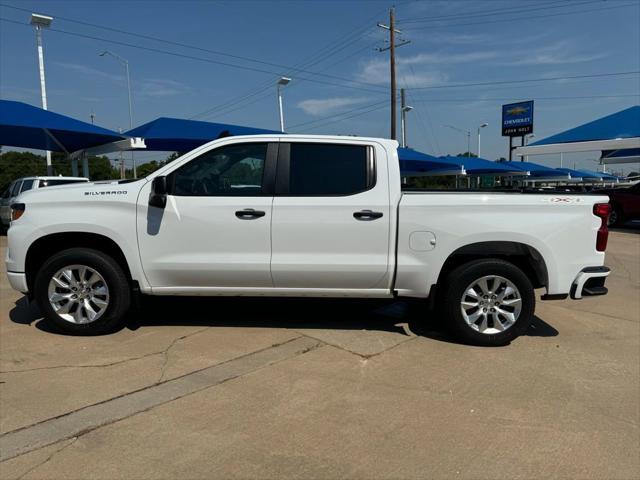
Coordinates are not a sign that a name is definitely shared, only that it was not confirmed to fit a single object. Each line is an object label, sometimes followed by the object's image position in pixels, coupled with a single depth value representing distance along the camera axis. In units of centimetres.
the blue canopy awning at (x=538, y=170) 3525
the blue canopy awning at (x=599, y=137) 1719
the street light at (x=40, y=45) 1864
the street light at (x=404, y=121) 4175
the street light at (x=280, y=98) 3046
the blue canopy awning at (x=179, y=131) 1495
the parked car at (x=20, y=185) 1324
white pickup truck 457
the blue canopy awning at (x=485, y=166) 2658
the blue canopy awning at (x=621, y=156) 2445
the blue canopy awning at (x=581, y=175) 5246
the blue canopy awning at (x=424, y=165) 2220
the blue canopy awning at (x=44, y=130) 1253
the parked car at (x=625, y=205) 1681
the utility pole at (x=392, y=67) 2878
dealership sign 5660
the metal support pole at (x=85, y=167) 1914
